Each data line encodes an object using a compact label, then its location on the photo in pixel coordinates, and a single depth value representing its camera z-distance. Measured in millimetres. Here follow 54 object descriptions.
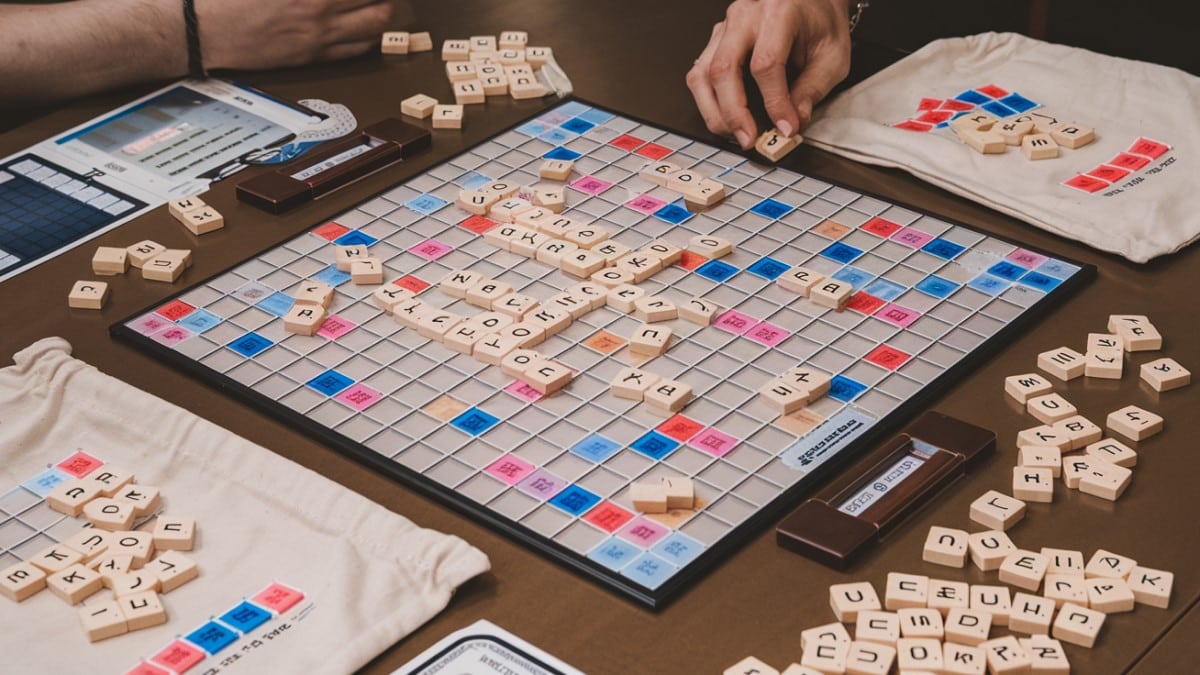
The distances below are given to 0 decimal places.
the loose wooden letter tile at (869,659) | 1027
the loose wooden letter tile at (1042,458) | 1130
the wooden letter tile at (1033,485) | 1116
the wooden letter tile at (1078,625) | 1040
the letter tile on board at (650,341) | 1213
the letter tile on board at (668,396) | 1171
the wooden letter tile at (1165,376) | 1182
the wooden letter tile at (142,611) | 1061
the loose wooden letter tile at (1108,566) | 1067
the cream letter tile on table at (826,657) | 1031
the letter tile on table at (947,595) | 1058
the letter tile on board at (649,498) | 1108
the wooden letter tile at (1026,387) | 1177
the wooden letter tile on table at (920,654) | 1029
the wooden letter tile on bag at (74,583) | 1078
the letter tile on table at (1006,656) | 1027
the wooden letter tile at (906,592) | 1060
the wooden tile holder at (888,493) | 1090
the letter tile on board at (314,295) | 1260
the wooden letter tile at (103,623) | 1057
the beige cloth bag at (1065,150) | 1311
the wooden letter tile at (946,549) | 1084
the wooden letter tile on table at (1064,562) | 1071
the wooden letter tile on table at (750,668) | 1029
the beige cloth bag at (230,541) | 1054
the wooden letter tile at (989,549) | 1078
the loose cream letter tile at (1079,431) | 1147
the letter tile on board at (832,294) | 1244
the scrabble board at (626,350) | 1125
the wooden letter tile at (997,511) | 1099
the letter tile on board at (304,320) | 1240
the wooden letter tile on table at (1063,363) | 1191
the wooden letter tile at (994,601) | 1053
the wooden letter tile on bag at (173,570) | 1083
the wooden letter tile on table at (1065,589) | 1057
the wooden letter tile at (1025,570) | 1068
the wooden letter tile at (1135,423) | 1150
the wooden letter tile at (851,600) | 1058
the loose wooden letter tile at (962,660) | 1026
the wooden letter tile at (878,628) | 1042
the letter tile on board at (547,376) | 1186
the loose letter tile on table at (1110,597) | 1054
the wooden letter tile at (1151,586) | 1057
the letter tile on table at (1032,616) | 1047
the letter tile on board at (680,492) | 1110
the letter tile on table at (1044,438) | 1144
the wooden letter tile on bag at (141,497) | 1125
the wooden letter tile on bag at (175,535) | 1102
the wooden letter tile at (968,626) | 1042
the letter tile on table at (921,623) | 1043
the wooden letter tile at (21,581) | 1081
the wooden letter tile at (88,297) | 1286
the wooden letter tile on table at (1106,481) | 1115
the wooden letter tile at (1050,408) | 1163
